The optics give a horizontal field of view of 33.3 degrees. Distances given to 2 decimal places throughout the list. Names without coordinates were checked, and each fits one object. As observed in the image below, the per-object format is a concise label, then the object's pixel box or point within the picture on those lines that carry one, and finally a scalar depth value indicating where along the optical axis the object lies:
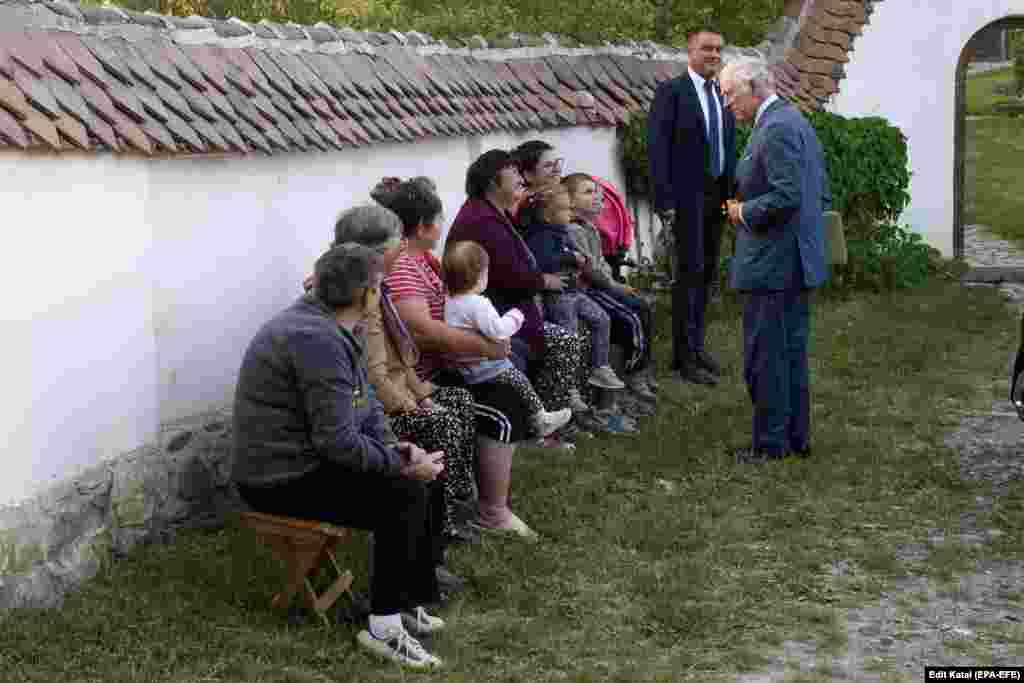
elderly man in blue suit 8.13
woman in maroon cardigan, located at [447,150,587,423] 7.80
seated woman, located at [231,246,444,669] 5.54
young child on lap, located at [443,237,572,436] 7.05
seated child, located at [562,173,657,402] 9.23
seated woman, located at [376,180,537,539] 6.91
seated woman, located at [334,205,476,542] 6.26
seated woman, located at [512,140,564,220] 8.72
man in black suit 10.19
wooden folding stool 5.65
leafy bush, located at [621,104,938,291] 14.13
